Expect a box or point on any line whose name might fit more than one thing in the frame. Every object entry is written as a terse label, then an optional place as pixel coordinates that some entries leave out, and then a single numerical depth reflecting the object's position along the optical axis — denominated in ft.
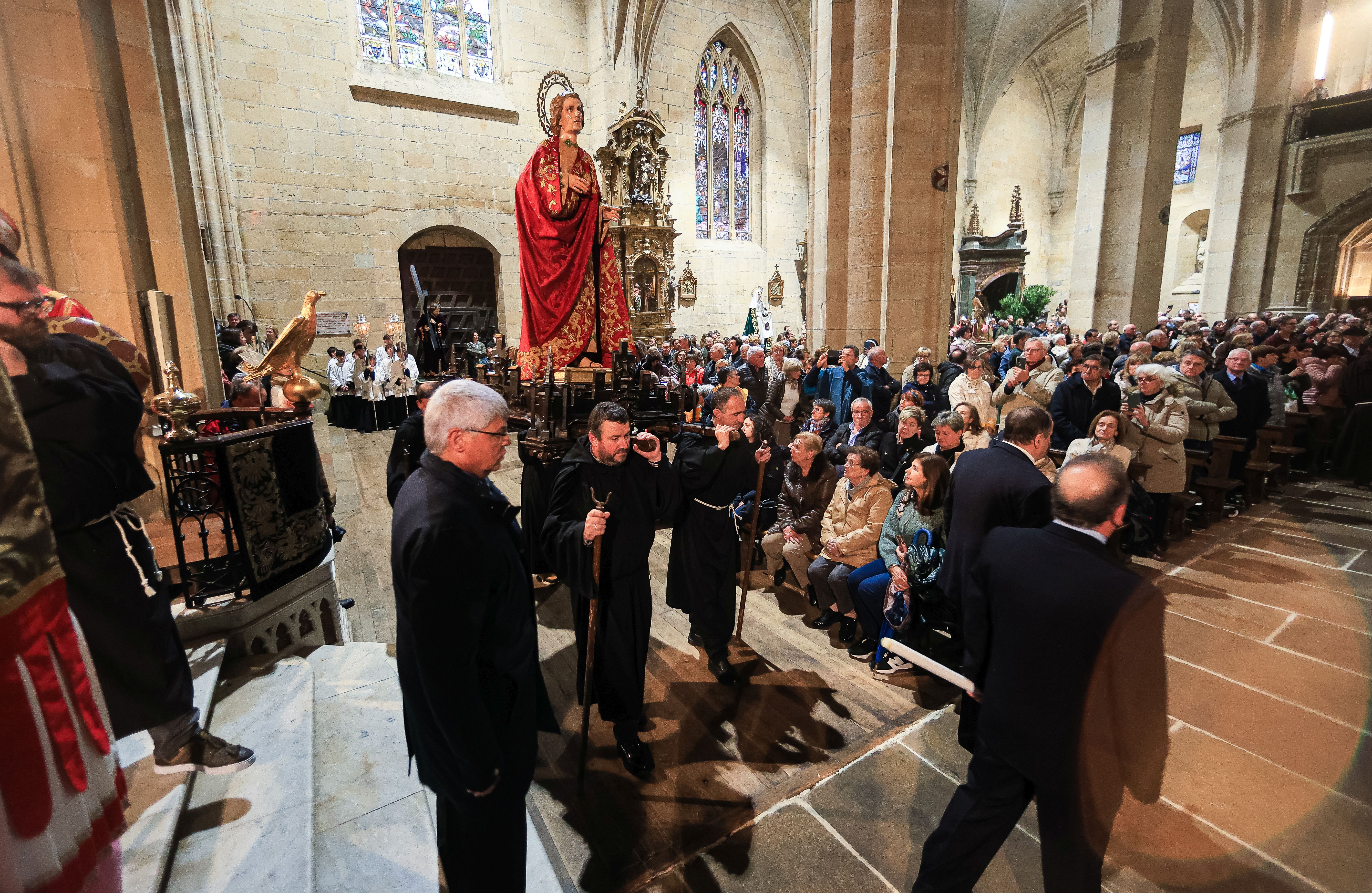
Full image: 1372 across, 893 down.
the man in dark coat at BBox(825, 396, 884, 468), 16.89
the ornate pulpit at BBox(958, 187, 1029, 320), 68.74
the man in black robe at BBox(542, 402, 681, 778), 9.75
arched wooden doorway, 48.34
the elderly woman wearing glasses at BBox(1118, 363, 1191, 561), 16.53
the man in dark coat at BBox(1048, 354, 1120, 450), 18.21
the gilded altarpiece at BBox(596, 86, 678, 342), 48.98
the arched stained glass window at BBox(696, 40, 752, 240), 60.49
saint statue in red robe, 17.48
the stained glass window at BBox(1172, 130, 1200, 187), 70.13
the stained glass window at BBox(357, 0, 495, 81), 43.60
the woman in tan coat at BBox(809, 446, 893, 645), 13.92
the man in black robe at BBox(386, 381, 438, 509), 13.15
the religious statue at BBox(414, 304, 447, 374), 42.09
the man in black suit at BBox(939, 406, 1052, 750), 9.46
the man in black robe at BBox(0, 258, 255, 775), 6.62
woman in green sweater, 12.72
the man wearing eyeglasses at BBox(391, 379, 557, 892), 5.74
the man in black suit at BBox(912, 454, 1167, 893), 6.09
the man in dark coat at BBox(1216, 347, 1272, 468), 20.93
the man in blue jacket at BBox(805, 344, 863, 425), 22.99
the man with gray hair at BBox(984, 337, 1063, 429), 19.12
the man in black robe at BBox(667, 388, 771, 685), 12.14
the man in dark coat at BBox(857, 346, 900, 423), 22.85
